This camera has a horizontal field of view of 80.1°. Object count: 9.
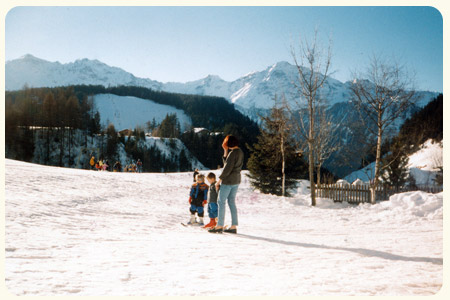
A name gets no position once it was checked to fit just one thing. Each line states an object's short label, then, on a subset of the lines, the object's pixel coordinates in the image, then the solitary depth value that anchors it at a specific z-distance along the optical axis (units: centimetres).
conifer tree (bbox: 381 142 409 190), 3041
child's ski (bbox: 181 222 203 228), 692
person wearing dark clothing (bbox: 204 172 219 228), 644
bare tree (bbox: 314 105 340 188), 1841
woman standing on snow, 540
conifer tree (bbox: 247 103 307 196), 1923
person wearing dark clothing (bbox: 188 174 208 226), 692
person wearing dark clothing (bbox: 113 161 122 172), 3189
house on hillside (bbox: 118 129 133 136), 10172
